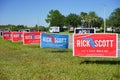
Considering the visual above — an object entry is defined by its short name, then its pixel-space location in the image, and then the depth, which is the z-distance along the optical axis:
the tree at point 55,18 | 56.45
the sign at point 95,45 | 5.90
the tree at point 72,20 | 57.33
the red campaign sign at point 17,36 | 15.23
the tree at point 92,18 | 63.22
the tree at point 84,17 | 63.00
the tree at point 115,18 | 45.96
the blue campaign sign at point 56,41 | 9.01
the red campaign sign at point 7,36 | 18.26
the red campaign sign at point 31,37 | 11.70
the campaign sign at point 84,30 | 9.11
